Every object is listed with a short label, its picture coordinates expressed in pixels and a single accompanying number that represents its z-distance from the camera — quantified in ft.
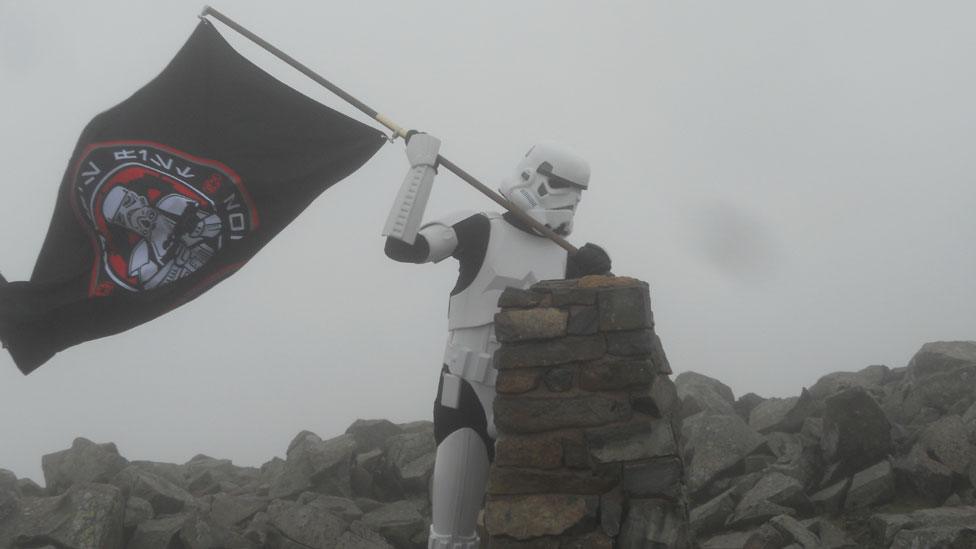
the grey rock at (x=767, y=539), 19.43
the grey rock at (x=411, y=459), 27.20
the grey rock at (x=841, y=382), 28.78
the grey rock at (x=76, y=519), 22.31
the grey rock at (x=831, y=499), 22.24
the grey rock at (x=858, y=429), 23.18
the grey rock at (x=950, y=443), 21.71
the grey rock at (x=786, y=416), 27.66
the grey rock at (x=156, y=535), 23.30
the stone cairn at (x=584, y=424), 11.71
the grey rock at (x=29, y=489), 28.89
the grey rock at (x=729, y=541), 20.30
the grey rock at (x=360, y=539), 22.38
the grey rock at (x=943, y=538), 16.90
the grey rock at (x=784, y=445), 24.90
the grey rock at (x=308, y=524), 22.44
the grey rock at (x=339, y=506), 24.44
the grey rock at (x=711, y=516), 22.00
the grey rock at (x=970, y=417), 22.61
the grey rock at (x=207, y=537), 23.32
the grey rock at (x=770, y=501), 21.53
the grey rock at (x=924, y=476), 21.27
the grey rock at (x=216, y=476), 30.81
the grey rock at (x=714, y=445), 24.68
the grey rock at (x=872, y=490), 21.90
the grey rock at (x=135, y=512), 24.17
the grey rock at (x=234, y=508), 24.84
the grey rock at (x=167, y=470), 31.04
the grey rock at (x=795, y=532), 18.97
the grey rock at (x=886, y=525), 19.02
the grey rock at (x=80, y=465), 28.22
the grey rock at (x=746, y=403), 31.10
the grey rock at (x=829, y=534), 19.54
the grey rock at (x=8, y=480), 25.83
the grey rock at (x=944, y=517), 17.78
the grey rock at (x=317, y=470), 26.99
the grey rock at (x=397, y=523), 23.90
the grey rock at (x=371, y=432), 31.45
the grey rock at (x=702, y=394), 29.35
